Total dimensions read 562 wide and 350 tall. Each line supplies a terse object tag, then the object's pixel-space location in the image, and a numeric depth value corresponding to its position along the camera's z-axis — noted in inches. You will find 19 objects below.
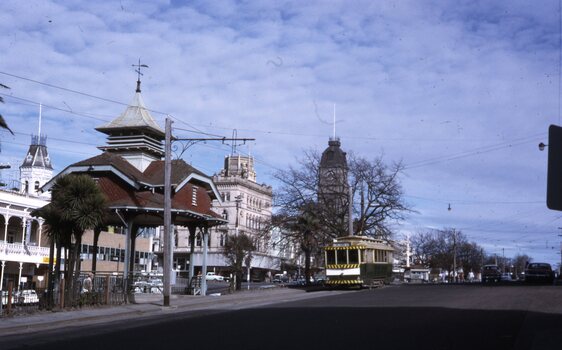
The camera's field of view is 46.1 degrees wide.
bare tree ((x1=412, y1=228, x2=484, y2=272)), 5305.1
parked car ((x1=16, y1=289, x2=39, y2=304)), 983.0
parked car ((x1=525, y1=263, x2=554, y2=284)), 2135.8
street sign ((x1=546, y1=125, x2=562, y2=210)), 331.9
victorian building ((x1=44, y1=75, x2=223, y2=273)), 1209.4
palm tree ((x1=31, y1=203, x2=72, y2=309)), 981.5
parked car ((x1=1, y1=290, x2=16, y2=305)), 902.4
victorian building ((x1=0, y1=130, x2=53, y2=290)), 1864.3
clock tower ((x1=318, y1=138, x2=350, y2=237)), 2204.7
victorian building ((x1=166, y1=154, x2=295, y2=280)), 3993.6
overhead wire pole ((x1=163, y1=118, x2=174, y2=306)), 1082.7
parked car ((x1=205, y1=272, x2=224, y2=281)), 3422.7
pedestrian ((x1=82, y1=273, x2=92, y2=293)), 1024.2
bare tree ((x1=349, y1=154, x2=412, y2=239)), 2194.9
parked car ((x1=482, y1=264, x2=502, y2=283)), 2559.1
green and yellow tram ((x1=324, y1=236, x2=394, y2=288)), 1669.5
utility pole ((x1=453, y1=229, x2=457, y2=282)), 4527.6
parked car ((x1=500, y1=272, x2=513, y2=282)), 2892.2
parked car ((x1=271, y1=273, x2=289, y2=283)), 3634.4
